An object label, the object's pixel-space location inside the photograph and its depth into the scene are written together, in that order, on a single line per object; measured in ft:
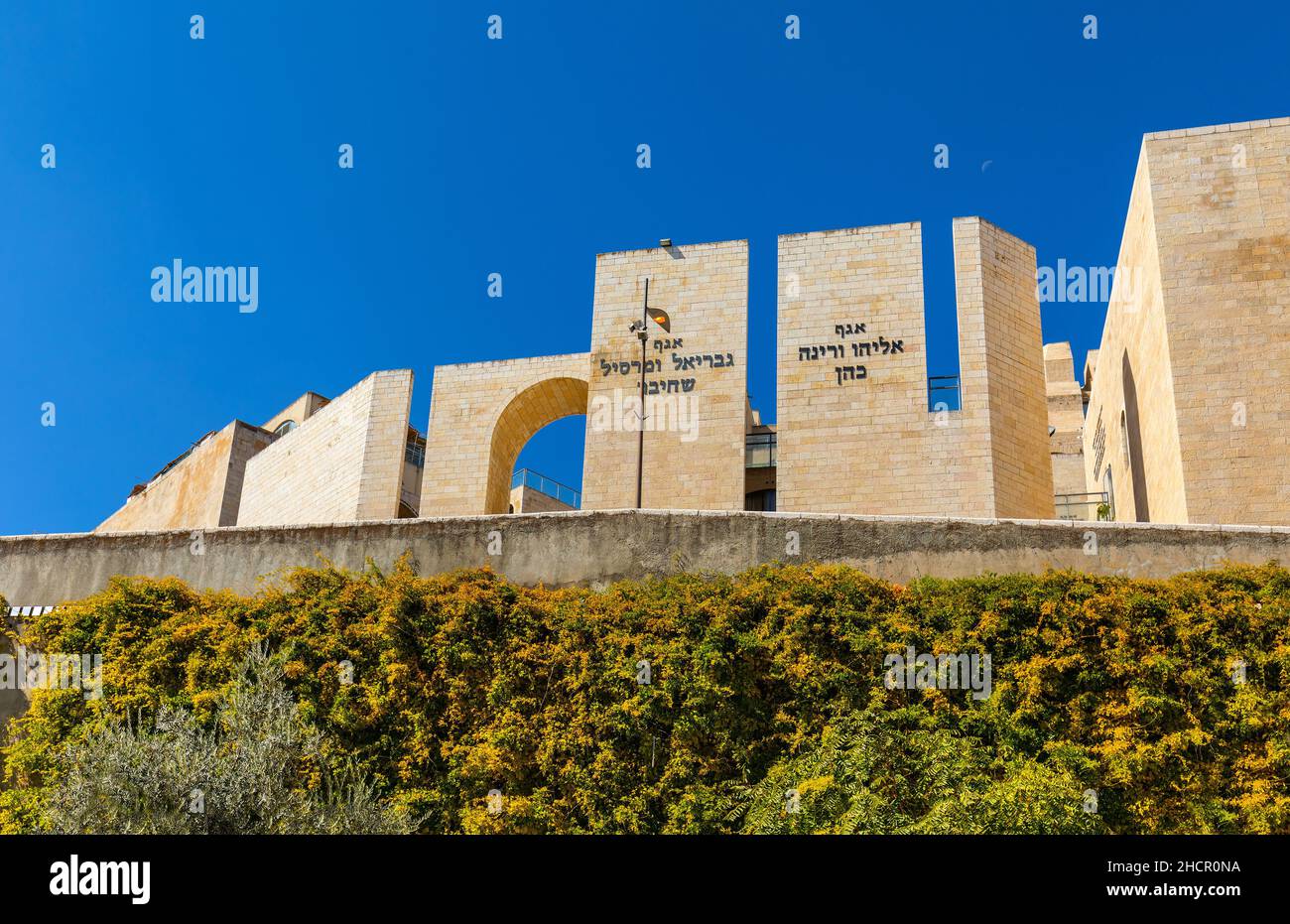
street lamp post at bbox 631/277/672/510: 71.82
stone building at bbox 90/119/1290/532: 55.52
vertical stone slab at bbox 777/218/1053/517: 63.93
